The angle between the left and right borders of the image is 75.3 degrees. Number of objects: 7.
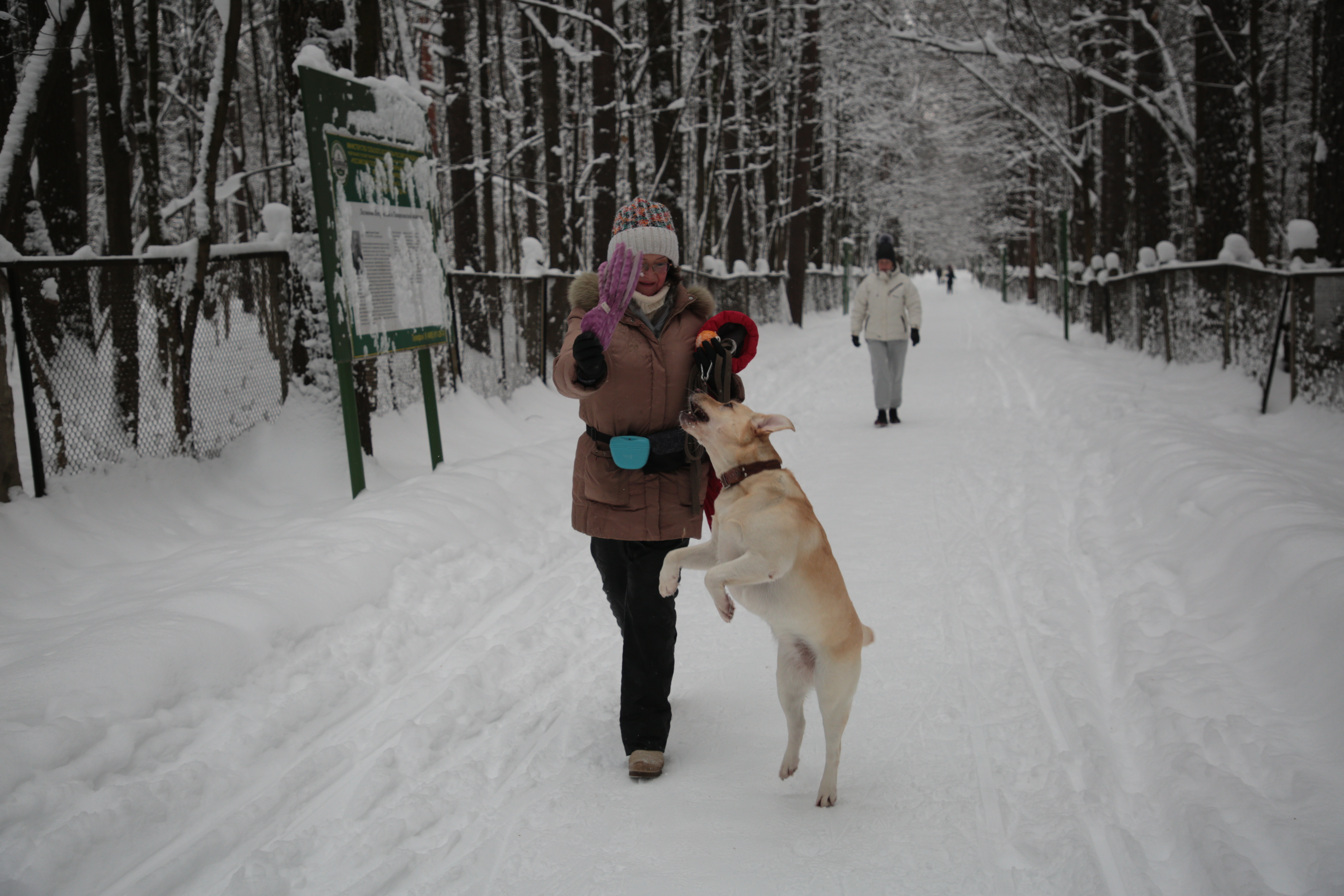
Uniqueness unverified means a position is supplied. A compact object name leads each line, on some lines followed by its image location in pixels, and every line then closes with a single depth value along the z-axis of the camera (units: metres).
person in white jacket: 11.08
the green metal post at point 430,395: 7.72
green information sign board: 6.27
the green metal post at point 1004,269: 47.41
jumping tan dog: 3.17
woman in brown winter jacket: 3.53
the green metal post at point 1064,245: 21.94
